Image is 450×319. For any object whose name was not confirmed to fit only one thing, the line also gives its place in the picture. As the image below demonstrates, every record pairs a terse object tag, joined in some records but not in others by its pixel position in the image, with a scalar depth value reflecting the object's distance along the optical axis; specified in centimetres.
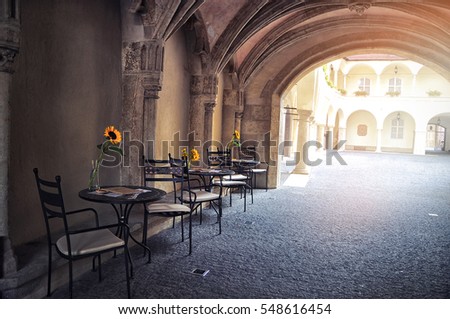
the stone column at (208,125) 622
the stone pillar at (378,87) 2376
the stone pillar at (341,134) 2383
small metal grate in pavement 303
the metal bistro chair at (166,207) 346
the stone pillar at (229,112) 788
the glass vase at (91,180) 307
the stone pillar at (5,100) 232
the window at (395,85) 2389
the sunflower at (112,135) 301
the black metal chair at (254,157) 812
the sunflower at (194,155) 453
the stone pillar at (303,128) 1012
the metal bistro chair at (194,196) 394
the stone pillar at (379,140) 2296
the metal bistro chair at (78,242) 229
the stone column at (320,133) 1485
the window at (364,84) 2431
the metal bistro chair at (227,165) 587
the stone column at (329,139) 2132
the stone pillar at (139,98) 414
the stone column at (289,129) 1570
